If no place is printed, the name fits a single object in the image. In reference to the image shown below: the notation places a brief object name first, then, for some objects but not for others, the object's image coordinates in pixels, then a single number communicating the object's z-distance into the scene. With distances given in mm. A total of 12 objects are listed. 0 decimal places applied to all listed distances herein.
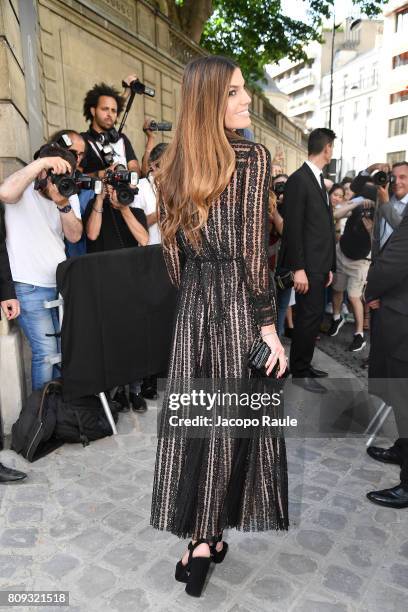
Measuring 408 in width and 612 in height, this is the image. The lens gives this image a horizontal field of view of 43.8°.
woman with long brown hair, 1942
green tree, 15250
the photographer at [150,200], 4598
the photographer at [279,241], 5461
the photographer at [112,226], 4172
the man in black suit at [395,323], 2941
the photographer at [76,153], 3759
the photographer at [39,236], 3453
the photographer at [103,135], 4604
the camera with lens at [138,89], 5426
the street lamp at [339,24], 16434
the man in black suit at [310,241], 4609
